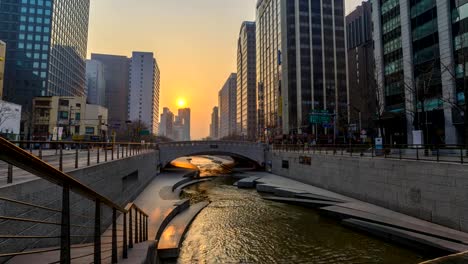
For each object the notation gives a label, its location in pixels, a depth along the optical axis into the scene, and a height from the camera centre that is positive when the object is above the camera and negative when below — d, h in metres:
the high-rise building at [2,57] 44.96 +15.50
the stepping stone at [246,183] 30.93 -4.65
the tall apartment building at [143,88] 174.62 +39.58
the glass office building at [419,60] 31.86 +12.19
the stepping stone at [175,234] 11.17 -4.65
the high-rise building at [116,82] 181.71 +46.72
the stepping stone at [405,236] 11.21 -4.55
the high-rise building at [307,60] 84.06 +28.92
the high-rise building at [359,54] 69.72 +39.84
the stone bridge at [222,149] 45.62 -0.70
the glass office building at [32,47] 77.44 +30.63
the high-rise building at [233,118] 192.84 +20.93
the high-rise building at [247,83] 139.62 +35.91
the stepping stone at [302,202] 20.36 -4.81
